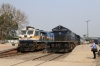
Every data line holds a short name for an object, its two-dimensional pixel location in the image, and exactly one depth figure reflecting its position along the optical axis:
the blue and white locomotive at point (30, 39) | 23.83
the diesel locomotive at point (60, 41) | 21.81
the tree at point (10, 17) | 57.22
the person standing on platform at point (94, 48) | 15.37
